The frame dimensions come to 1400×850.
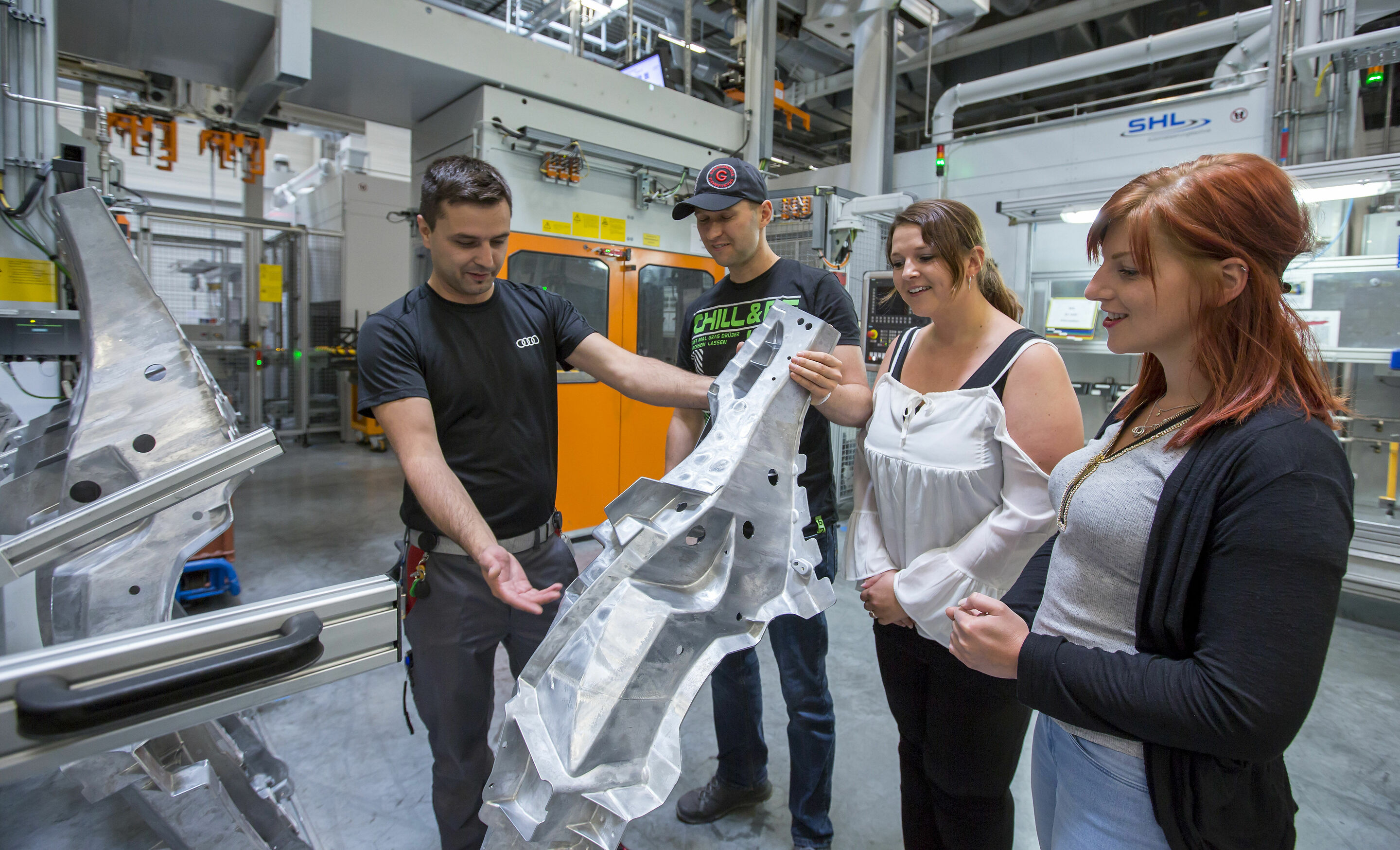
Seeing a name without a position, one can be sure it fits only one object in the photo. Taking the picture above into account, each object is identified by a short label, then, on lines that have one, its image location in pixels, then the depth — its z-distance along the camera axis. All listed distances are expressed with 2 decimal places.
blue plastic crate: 3.19
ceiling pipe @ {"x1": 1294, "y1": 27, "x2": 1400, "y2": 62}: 2.97
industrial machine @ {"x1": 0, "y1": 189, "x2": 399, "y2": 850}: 0.54
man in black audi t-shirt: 1.39
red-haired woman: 0.65
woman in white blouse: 1.15
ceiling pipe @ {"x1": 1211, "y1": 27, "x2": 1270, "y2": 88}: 3.97
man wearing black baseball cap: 1.61
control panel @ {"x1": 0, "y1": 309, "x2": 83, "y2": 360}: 2.36
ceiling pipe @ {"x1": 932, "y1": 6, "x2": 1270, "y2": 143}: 4.14
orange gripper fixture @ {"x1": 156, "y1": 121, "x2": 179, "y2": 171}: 3.57
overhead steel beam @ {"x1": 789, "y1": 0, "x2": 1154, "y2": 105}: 4.95
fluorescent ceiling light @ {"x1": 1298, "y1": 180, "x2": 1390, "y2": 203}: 3.12
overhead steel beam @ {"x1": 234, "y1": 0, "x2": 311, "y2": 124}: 2.50
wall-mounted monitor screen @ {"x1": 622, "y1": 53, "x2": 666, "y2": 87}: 3.85
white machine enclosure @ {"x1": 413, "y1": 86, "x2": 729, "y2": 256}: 3.28
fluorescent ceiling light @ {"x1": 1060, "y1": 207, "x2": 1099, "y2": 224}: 4.06
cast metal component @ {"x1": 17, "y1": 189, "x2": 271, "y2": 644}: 1.19
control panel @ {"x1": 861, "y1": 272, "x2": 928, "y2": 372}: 4.25
